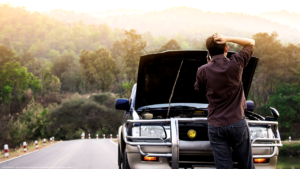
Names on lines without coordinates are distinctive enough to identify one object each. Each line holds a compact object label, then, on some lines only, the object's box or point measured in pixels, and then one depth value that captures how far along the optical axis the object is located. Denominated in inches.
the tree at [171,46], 2001.6
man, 113.6
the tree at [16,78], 2637.8
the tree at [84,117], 1937.7
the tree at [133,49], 2081.7
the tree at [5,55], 2778.1
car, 135.5
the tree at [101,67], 2469.2
